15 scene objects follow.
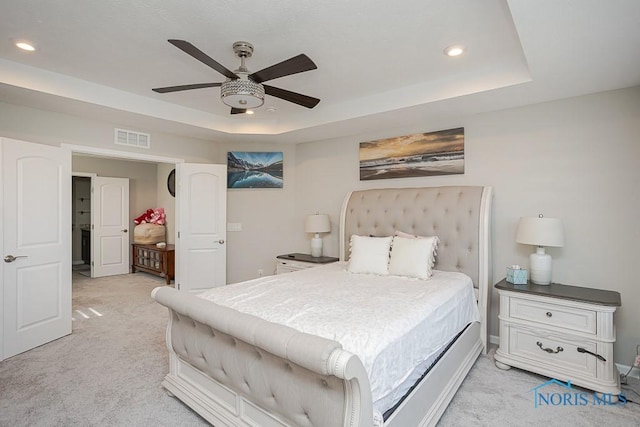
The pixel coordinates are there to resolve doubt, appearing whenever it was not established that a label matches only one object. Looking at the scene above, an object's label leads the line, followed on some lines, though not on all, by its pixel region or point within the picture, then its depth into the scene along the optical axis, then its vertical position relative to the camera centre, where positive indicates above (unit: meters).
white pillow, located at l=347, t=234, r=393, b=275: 3.15 -0.43
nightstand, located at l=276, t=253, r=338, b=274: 4.16 -0.65
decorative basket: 6.63 -0.48
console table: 5.89 -0.96
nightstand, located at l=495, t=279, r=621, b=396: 2.33 -0.93
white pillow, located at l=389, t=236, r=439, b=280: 2.94 -0.42
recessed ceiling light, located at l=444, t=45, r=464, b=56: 2.47 +1.26
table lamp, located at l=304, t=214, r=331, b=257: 4.39 -0.21
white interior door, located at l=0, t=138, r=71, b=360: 2.93 -0.34
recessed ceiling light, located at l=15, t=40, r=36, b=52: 2.43 +1.26
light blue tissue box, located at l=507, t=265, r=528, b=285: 2.84 -0.55
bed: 1.35 -0.82
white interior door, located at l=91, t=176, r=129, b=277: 6.47 -0.33
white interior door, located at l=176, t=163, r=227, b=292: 4.64 -0.22
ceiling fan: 1.99 +0.91
